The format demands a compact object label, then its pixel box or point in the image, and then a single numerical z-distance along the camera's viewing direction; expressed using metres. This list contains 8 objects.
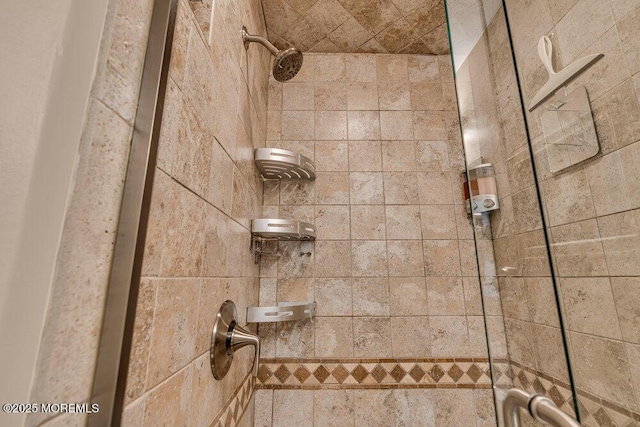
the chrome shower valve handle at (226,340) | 0.64
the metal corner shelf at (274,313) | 0.96
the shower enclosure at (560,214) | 0.55
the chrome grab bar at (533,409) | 0.40
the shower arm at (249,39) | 0.92
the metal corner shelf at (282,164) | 1.08
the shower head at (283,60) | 0.94
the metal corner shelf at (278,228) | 1.03
